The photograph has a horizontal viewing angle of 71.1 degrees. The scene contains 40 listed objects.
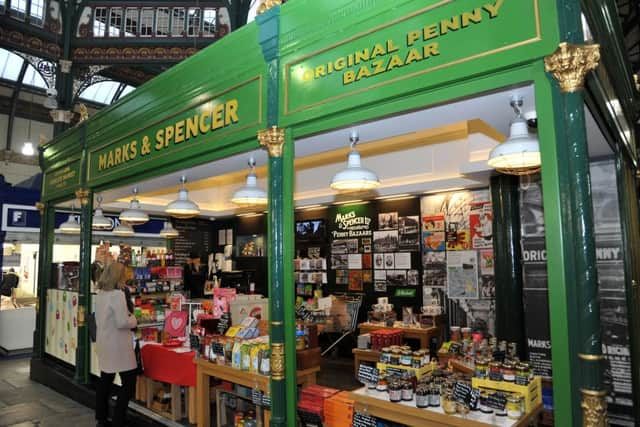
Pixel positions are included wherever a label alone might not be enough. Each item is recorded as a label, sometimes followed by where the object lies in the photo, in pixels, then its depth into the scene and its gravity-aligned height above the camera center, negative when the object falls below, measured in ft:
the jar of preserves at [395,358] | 10.50 -2.35
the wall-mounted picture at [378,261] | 25.89 -0.17
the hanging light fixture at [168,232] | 25.90 +1.73
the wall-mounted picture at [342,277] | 27.53 -1.12
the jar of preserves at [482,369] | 9.36 -2.37
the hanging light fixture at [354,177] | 10.41 +1.91
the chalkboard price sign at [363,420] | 9.80 -3.56
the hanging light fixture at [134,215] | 18.79 +2.00
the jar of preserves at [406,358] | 10.32 -2.32
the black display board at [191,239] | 35.40 +1.80
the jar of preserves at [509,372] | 9.06 -2.37
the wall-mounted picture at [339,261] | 27.58 -0.14
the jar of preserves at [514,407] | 8.49 -2.87
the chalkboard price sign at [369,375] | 10.29 -2.68
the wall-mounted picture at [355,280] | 26.86 -1.30
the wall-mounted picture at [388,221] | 25.44 +2.13
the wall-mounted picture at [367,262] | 26.42 -0.22
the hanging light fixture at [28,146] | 50.96 +13.41
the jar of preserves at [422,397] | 9.10 -2.83
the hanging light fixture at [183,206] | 15.80 +1.96
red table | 14.66 -3.71
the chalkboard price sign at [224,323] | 14.78 -2.05
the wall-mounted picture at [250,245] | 33.53 +1.17
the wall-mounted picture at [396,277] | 24.79 -1.10
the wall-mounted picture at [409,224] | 24.43 +1.82
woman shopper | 13.48 -2.20
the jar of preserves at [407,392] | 9.46 -2.83
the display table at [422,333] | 20.03 -3.44
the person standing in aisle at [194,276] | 34.76 -1.15
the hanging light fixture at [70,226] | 22.45 +1.88
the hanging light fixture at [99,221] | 20.64 +1.97
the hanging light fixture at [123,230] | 24.62 +1.80
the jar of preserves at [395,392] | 9.45 -2.83
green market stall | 6.50 +3.41
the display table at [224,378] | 12.03 -3.39
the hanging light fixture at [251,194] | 13.64 +2.04
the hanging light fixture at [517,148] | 8.09 +1.96
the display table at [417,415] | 8.41 -3.10
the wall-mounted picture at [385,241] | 25.43 +0.99
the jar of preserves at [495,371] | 9.15 -2.37
